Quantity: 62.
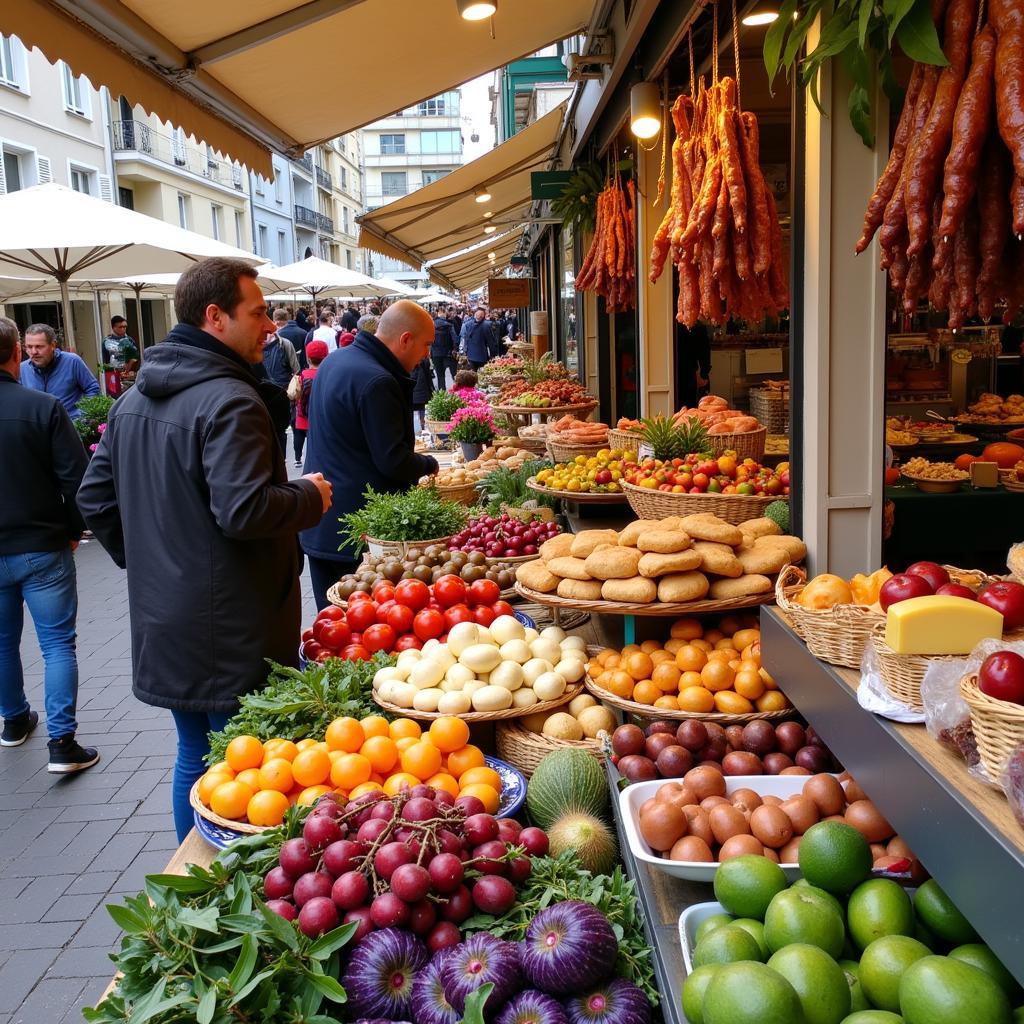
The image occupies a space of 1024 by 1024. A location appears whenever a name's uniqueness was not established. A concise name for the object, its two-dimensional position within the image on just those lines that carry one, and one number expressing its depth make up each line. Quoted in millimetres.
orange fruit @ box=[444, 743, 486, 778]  2836
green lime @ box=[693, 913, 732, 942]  1929
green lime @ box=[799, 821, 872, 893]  1916
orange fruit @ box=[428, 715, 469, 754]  2854
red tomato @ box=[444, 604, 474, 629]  3680
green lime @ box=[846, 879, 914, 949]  1805
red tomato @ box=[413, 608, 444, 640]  3674
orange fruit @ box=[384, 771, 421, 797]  2590
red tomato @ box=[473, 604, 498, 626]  3756
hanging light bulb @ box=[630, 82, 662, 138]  5621
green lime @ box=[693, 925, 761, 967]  1751
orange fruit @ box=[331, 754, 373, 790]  2660
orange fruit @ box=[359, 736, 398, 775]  2750
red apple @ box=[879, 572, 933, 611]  2184
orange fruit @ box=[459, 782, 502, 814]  2602
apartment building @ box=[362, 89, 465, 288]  82125
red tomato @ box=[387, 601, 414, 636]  3738
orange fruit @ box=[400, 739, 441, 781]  2754
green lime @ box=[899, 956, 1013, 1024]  1473
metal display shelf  1469
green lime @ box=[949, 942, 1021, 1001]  1596
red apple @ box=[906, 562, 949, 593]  2221
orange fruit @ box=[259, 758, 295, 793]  2652
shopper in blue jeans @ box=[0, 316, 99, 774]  4902
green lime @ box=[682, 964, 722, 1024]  1698
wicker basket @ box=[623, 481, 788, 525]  4090
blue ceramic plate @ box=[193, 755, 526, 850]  2607
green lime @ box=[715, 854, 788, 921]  1935
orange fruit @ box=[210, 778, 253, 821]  2619
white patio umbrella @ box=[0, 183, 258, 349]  8672
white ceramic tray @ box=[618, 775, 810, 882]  2162
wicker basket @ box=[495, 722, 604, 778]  3039
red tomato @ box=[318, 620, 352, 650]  3809
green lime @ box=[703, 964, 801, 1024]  1520
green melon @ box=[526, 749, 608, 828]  2695
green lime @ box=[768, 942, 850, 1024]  1599
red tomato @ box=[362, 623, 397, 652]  3668
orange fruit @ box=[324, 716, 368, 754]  2803
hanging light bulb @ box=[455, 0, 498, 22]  4520
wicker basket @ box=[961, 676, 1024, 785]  1559
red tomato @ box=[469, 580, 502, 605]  3941
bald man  4988
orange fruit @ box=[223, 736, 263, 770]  2762
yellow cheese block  1947
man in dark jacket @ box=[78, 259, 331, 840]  3051
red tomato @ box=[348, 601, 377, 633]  3822
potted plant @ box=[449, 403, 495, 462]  9266
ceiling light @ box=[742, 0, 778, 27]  4191
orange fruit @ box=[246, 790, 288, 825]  2549
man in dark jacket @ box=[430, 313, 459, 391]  23734
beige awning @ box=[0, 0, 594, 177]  3682
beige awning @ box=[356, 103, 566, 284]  11477
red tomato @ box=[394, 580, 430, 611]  3859
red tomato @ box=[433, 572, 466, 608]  3898
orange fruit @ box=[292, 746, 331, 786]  2670
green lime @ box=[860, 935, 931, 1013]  1651
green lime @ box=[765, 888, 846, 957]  1768
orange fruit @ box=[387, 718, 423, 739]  2920
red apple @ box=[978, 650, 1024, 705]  1593
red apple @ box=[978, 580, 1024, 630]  2002
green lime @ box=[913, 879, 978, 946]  1753
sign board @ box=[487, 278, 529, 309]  18109
